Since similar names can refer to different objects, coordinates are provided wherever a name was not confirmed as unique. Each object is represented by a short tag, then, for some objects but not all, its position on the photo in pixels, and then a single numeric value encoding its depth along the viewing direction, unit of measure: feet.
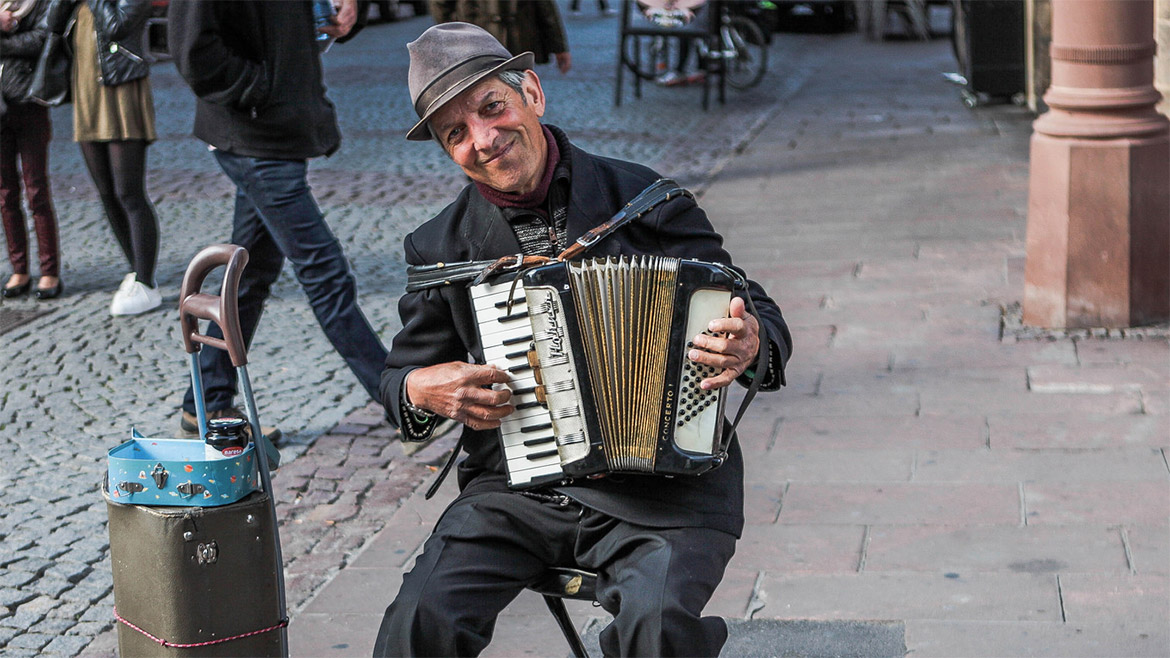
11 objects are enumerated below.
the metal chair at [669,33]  40.78
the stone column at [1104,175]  18.40
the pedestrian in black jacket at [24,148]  21.34
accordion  8.42
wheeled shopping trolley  8.91
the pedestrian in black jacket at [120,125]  20.71
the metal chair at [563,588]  8.90
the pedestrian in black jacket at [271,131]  15.16
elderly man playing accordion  8.41
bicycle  41.16
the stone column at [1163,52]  25.84
